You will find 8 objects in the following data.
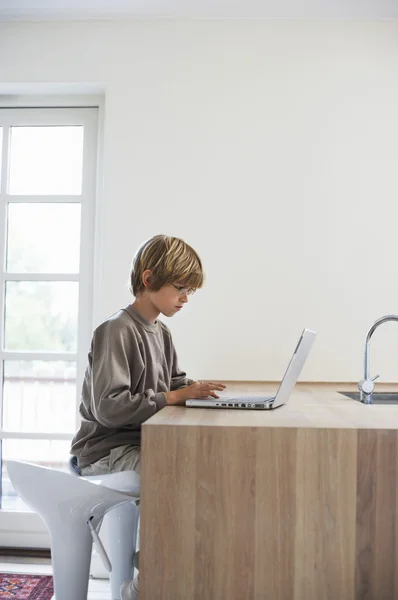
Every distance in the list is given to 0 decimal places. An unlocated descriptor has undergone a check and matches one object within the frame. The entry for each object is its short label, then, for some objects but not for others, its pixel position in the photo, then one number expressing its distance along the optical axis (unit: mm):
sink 2193
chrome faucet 2041
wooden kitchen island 1265
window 2748
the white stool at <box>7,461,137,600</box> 1502
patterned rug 2240
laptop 1586
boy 1562
